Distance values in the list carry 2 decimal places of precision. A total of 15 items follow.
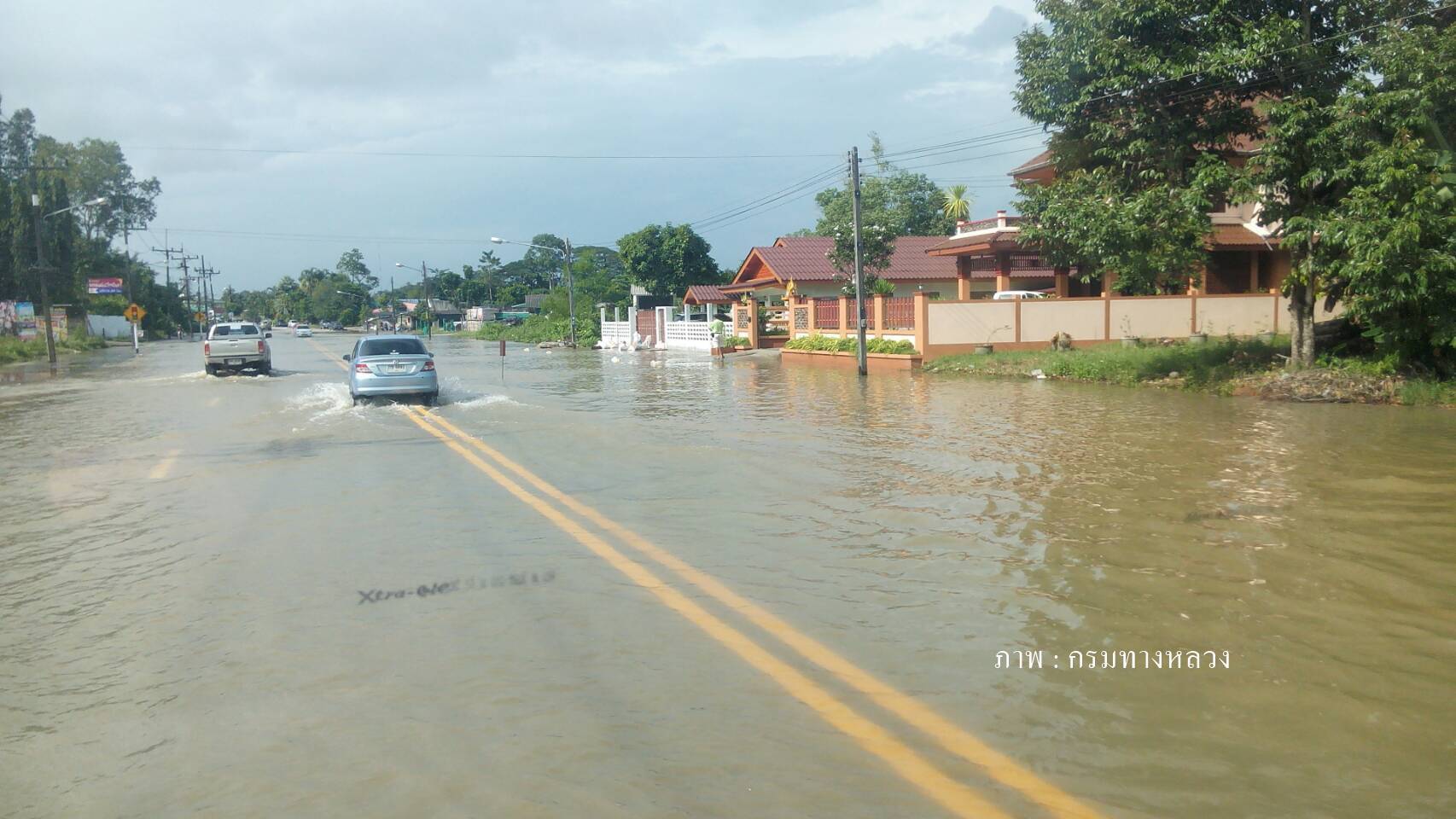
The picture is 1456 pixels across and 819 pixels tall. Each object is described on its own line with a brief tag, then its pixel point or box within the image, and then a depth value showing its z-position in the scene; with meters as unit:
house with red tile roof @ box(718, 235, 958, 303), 51.97
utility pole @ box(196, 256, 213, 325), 127.00
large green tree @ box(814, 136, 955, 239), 45.72
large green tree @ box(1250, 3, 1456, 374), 17.73
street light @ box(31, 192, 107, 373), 44.47
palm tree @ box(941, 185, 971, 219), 71.31
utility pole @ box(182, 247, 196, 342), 112.03
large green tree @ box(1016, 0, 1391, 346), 19.75
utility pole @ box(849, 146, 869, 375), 28.94
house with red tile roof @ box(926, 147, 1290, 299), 35.66
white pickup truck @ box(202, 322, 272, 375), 31.98
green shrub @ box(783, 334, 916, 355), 32.56
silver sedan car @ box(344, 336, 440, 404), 20.62
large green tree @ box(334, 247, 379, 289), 185.00
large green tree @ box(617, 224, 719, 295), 69.00
